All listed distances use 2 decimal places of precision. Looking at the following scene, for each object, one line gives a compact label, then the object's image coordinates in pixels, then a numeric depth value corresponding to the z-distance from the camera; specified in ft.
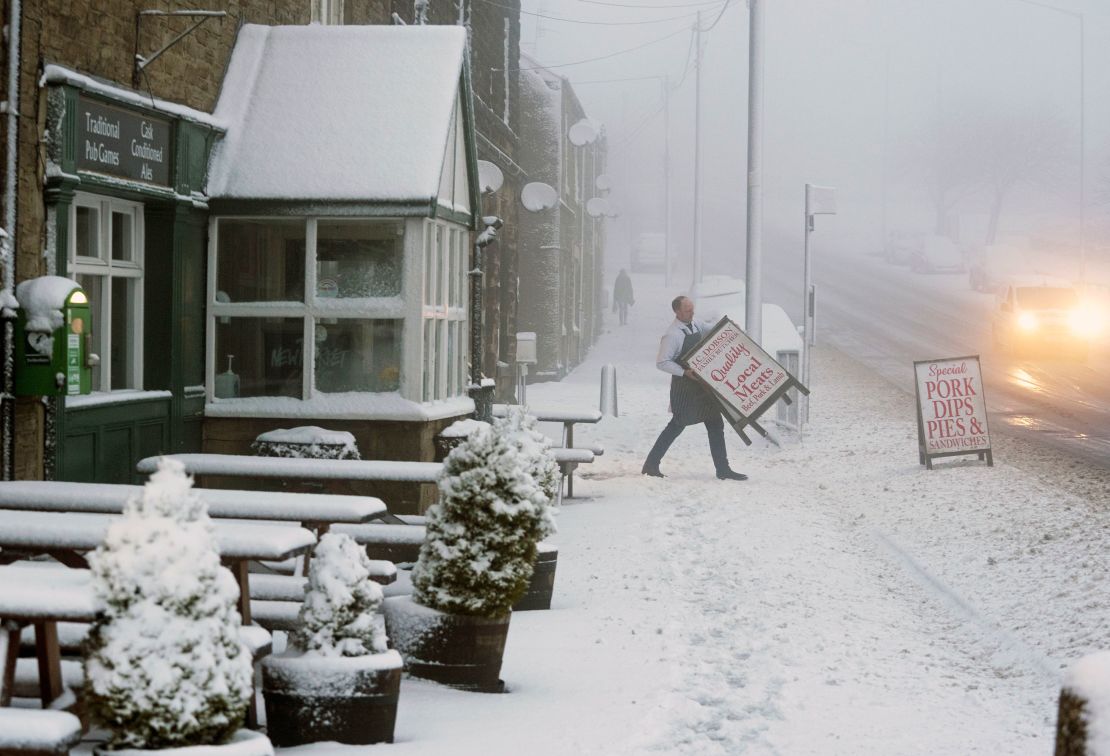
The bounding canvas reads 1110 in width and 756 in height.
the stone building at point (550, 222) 100.42
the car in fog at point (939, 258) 204.44
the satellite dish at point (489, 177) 60.95
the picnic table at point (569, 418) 46.34
